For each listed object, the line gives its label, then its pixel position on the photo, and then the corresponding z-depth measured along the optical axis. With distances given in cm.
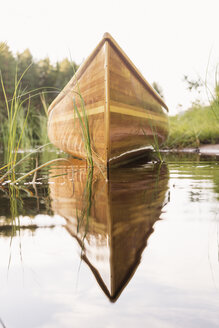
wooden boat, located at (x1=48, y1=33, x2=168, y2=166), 241
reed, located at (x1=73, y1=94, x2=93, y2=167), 217
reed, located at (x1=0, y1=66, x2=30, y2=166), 167
